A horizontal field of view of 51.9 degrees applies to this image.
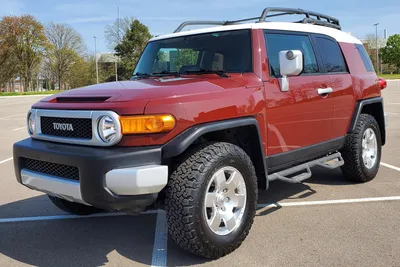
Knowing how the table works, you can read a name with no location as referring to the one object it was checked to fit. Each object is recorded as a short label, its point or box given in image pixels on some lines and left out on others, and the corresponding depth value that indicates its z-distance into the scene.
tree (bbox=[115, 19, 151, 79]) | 45.88
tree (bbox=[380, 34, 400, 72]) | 73.16
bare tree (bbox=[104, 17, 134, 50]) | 49.71
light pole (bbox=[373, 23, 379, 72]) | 68.94
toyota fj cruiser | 3.05
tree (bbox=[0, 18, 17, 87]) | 51.66
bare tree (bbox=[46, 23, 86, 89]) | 60.25
